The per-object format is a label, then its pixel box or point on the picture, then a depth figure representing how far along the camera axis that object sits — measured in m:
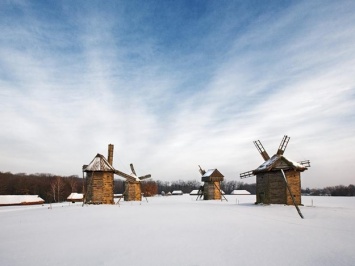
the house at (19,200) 50.62
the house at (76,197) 59.72
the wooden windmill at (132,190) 42.44
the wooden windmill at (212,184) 44.78
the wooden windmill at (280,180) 26.08
